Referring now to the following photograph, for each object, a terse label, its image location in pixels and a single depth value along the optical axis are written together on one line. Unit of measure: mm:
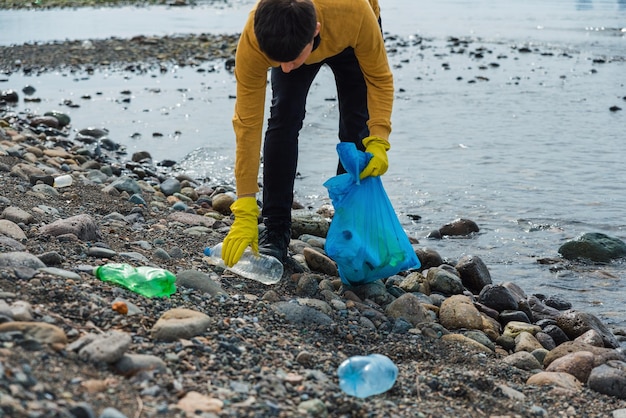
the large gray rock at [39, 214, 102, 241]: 4098
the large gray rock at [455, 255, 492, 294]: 5137
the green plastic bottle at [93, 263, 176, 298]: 3473
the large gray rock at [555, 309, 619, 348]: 4418
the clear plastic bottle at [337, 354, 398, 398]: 2830
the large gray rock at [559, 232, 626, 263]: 5766
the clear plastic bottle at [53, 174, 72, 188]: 5828
